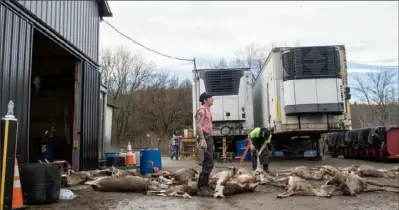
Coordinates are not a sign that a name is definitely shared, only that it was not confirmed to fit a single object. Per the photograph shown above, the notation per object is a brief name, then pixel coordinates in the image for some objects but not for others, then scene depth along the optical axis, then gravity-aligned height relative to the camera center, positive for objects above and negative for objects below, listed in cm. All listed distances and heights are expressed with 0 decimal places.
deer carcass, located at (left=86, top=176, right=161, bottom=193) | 827 -85
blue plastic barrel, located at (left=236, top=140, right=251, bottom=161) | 1967 -29
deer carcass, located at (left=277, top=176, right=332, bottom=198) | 780 -97
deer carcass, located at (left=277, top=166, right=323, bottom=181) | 1017 -85
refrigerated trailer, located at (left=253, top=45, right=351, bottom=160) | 1549 +179
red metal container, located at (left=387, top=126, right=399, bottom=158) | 1855 -21
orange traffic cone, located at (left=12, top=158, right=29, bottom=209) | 616 -75
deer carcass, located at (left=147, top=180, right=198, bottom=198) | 791 -95
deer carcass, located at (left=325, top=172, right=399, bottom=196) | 800 -92
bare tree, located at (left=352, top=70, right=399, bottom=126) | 4083 +334
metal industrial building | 764 +188
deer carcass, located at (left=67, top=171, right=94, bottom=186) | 948 -81
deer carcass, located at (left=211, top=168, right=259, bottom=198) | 784 -82
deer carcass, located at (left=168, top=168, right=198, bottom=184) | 930 -79
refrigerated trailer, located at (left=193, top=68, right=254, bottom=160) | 1911 +195
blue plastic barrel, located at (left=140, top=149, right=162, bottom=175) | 1231 -53
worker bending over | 1230 -16
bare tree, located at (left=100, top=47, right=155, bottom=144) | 5419 +778
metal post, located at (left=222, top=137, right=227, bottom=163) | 1950 -27
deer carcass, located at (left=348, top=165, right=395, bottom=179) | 1127 -92
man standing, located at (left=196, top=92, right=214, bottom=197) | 778 -8
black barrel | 668 -62
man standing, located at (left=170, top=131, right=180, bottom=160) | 2728 -32
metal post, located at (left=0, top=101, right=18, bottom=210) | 582 -16
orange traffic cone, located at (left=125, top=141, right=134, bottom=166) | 1414 -58
